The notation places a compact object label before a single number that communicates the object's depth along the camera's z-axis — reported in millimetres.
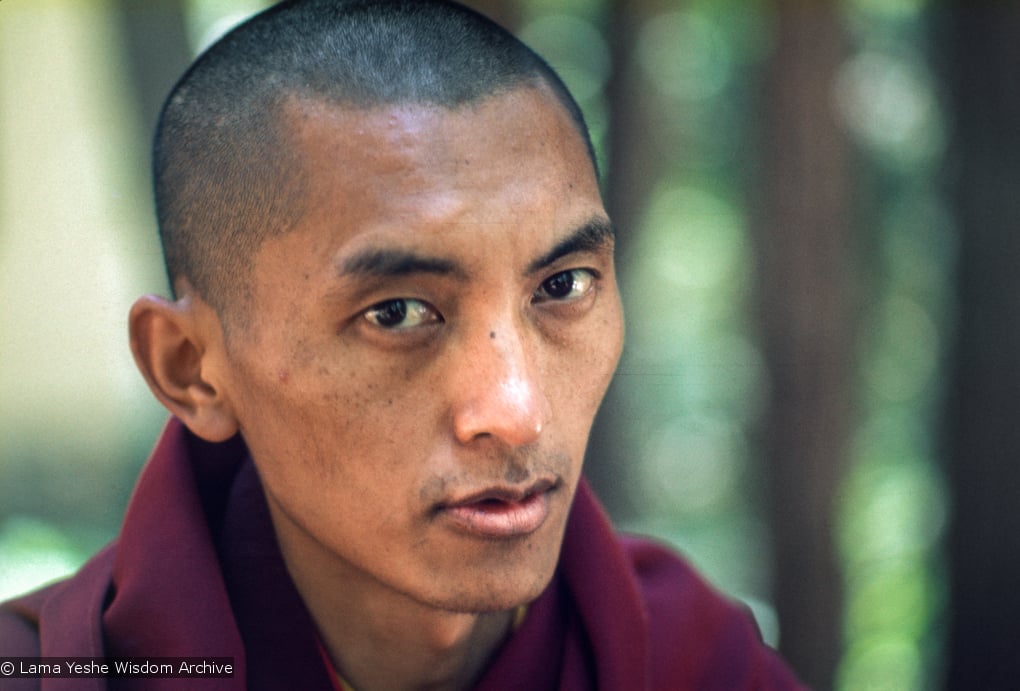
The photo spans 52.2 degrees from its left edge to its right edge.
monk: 1631
